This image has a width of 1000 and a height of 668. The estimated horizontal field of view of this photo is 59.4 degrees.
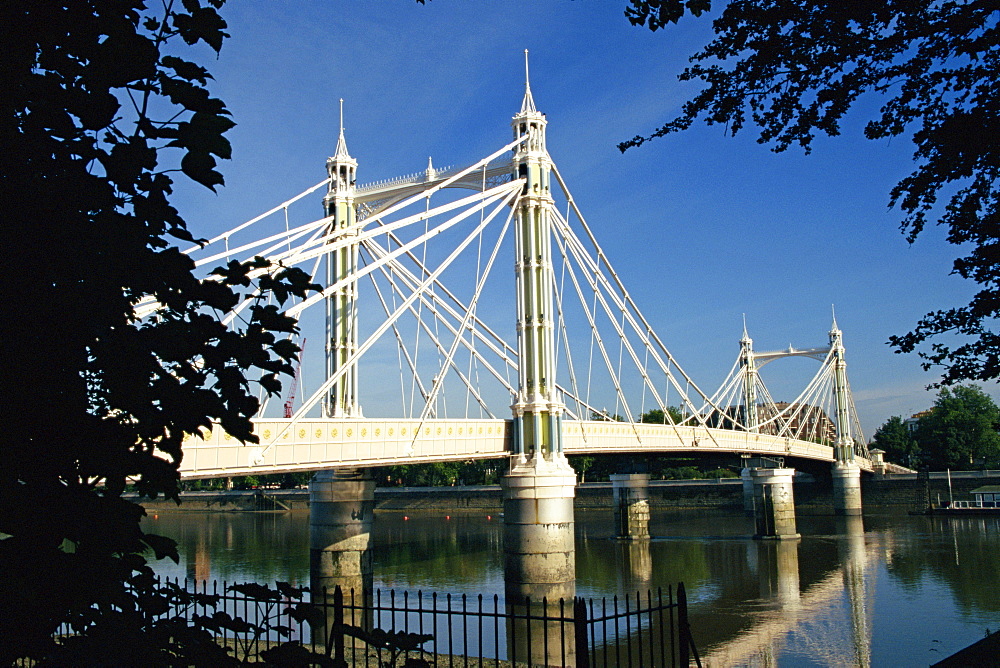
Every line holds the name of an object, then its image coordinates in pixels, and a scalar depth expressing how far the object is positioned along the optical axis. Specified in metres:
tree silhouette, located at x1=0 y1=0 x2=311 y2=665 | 2.75
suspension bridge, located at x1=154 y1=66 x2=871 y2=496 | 21.61
